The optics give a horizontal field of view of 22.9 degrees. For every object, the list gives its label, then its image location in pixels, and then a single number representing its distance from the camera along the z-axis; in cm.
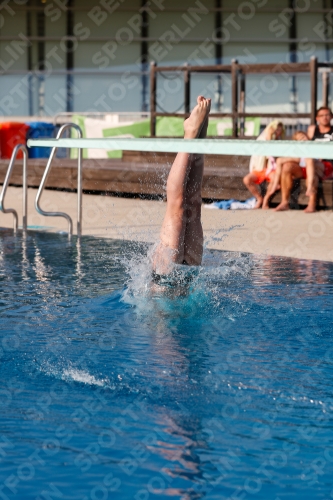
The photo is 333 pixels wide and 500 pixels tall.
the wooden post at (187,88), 1409
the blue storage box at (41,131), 1794
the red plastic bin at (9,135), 1805
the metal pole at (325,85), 1365
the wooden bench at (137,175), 1044
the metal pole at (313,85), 1162
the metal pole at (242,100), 1410
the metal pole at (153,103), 1424
